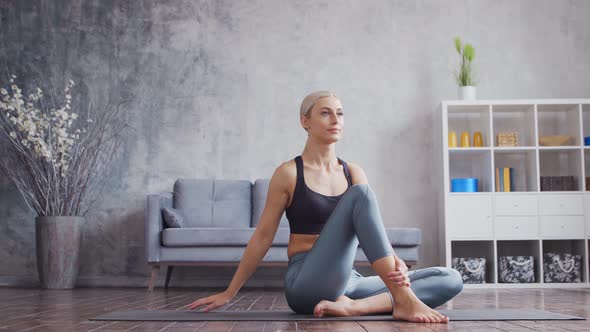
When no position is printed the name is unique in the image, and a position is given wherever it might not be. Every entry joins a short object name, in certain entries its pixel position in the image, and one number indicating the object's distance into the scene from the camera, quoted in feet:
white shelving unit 17.61
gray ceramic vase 16.90
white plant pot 18.33
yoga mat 7.91
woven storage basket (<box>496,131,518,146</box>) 18.12
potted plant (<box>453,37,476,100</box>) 18.37
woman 7.02
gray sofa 16.01
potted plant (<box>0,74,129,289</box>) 17.01
